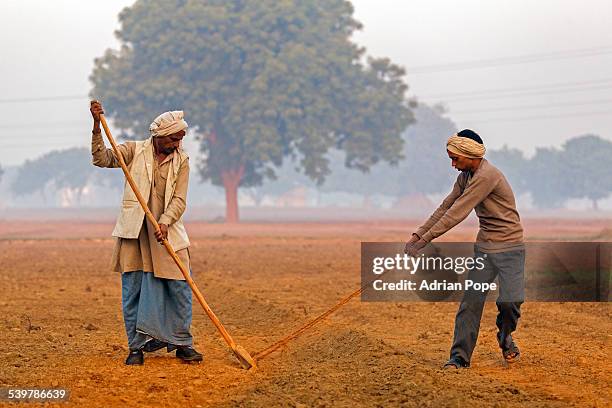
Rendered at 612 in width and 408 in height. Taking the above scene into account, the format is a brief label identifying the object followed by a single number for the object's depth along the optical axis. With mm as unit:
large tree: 52812
